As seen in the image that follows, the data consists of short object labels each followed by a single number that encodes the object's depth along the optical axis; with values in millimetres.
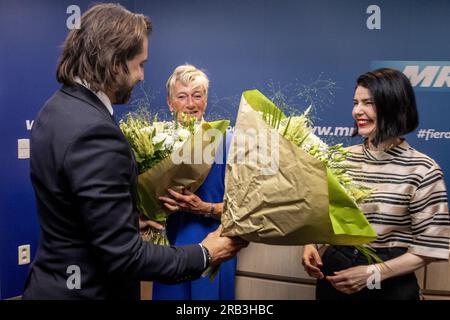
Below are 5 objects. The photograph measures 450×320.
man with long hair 1158
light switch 3516
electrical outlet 3588
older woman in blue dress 1979
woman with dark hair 1810
